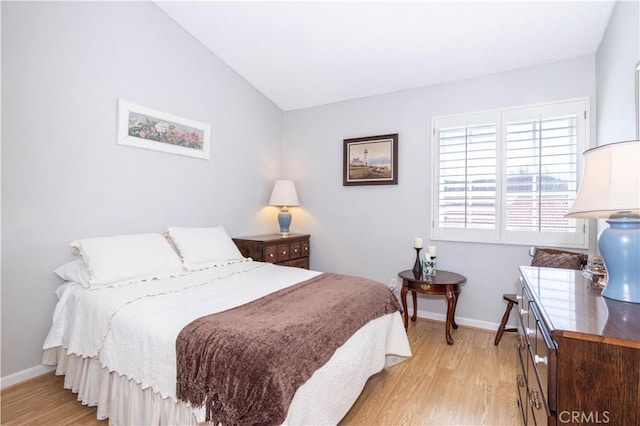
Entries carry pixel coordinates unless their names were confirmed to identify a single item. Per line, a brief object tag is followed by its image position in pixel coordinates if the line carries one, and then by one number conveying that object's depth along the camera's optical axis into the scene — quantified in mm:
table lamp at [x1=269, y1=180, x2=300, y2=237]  3980
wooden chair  2307
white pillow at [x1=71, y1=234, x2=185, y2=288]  2094
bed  1440
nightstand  3395
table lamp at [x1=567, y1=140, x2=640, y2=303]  1063
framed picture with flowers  2625
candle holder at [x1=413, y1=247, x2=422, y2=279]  3117
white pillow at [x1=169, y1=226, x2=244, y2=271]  2650
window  2770
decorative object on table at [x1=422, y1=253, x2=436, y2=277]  3068
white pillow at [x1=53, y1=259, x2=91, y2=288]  2079
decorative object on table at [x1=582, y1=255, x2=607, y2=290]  1397
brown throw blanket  1195
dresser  846
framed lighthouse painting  3596
